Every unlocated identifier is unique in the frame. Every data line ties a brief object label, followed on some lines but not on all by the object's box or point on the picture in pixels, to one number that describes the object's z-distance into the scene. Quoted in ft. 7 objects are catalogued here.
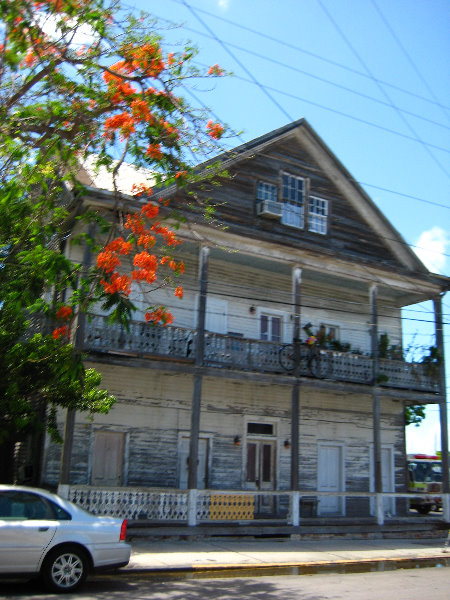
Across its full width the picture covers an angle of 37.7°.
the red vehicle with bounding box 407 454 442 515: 98.63
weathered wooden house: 51.90
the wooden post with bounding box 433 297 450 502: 61.42
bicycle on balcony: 56.95
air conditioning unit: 61.00
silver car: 28.09
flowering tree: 35.01
